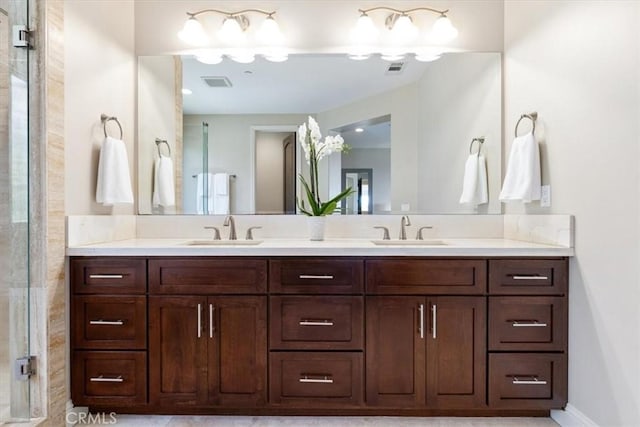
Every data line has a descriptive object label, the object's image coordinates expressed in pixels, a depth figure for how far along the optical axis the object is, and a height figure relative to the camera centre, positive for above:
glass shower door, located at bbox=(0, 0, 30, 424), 1.74 +0.01
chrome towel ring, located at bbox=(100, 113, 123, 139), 2.14 +0.53
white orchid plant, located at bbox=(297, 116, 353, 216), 2.39 +0.40
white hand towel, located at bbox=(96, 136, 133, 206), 2.06 +0.20
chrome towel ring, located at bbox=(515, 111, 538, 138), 2.11 +0.54
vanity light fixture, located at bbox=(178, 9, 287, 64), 2.35 +1.12
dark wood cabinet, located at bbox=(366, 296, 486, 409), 1.81 -0.70
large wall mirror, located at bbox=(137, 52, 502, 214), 2.43 +0.56
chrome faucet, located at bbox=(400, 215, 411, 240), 2.34 -0.09
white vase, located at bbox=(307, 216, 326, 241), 2.27 -0.10
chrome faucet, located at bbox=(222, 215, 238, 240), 2.37 -0.10
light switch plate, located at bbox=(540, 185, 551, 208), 2.00 +0.09
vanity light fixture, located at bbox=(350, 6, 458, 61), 2.33 +1.12
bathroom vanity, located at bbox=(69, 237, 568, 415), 1.81 -0.57
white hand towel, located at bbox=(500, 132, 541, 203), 2.04 +0.23
